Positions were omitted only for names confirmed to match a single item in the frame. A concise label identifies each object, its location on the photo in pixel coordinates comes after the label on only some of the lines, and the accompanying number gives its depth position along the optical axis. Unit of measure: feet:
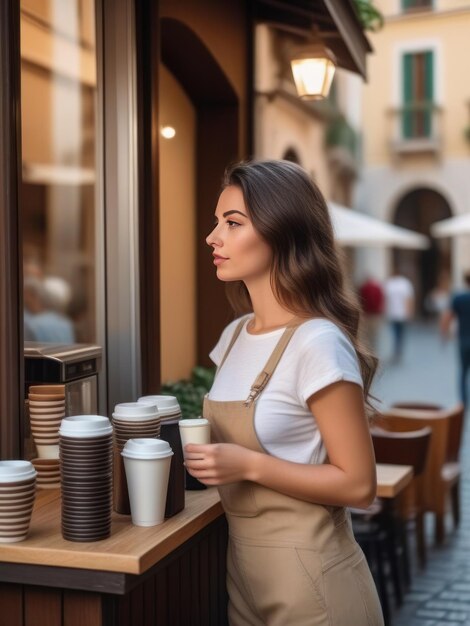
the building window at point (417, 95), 86.69
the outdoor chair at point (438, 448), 20.13
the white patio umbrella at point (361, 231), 44.35
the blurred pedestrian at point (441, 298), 79.75
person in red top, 58.08
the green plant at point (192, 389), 15.60
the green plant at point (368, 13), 23.02
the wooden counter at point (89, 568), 7.34
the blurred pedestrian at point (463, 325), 35.83
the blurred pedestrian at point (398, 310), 59.98
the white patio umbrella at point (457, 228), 54.53
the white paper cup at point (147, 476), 7.66
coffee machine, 10.70
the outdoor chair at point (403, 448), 17.08
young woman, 7.41
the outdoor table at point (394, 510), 14.37
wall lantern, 18.49
